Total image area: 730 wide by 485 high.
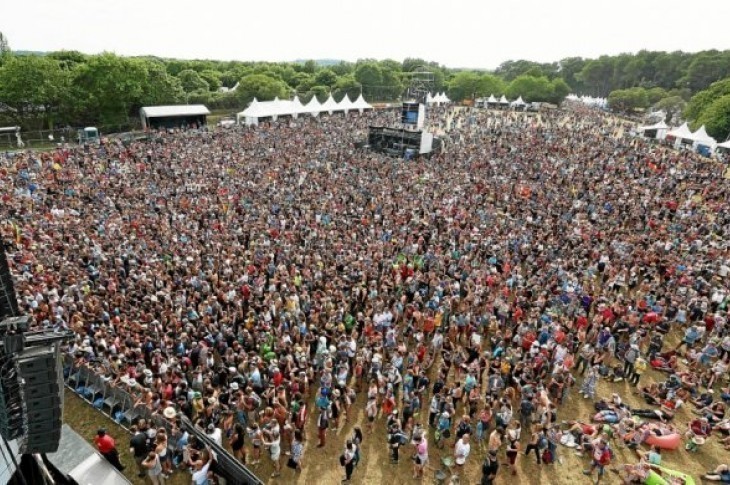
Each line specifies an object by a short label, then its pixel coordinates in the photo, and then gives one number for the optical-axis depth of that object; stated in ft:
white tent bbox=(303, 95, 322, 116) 157.00
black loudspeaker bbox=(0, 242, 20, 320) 15.00
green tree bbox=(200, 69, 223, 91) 225.35
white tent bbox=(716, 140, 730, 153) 112.03
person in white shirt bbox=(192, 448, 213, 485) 22.91
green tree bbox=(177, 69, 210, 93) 202.39
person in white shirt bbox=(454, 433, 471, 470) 26.58
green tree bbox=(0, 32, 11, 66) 122.45
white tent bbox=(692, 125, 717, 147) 122.93
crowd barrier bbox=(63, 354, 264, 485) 23.39
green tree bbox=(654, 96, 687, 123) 229.04
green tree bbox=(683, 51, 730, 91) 258.57
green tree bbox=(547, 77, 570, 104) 265.34
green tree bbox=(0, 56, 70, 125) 108.58
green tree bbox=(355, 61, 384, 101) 274.77
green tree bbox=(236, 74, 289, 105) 188.75
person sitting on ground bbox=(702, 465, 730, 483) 27.53
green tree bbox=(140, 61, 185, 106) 132.36
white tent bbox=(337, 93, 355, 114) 171.63
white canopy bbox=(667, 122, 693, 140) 128.47
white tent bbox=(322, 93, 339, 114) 165.25
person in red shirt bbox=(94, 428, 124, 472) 24.50
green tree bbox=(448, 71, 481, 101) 285.64
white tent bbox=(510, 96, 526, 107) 229.45
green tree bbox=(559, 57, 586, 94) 364.26
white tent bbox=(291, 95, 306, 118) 150.47
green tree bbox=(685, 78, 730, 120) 163.34
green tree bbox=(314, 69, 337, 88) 269.85
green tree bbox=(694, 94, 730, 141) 136.36
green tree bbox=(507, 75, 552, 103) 264.93
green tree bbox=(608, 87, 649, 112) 247.91
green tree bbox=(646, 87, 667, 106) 254.27
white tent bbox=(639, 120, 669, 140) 146.23
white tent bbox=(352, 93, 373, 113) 178.95
